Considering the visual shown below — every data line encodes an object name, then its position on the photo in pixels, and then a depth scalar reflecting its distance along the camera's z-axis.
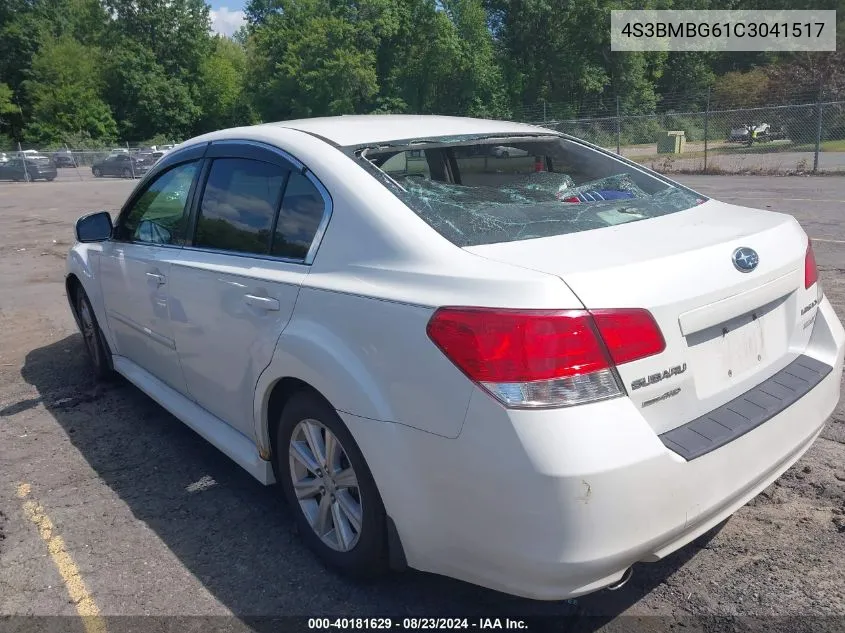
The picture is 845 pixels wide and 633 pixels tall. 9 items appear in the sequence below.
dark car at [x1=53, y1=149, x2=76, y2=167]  42.62
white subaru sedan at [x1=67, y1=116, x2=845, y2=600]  1.98
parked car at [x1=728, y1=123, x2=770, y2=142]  27.70
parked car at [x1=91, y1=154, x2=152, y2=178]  38.47
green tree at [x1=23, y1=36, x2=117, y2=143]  55.06
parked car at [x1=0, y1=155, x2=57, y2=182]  37.78
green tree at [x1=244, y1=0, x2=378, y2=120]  48.41
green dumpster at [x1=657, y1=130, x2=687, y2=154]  28.66
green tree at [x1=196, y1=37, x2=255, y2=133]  60.91
